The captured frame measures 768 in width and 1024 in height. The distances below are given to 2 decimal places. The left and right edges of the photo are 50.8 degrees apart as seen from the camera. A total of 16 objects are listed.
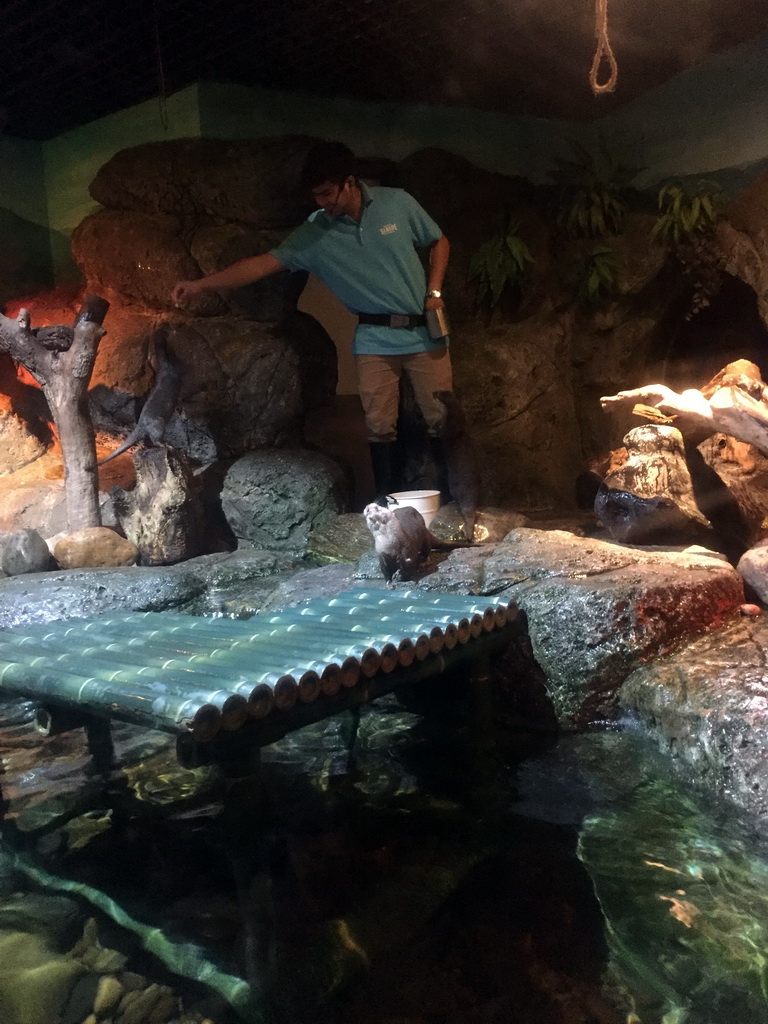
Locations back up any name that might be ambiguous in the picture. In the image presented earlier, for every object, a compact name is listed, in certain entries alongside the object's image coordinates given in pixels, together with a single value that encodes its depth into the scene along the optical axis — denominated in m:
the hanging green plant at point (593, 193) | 8.66
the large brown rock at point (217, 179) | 7.72
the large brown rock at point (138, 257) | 7.99
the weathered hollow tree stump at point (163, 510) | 6.81
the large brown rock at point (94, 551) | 6.72
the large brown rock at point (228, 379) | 7.73
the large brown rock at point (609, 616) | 4.27
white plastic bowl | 5.96
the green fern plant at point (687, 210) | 7.81
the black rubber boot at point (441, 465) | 6.70
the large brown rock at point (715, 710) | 3.32
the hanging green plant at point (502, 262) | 8.31
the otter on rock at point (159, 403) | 7.30
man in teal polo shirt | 6.24
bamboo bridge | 2.75
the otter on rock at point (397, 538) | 5.02
